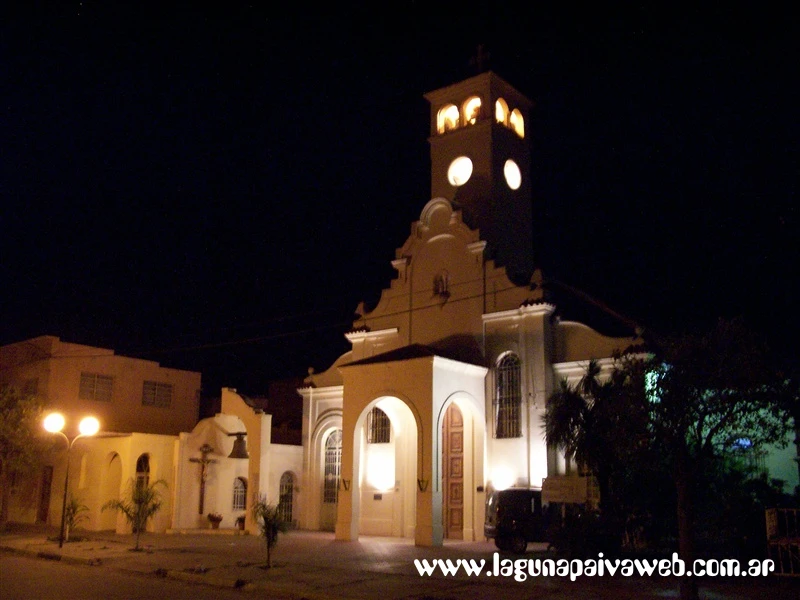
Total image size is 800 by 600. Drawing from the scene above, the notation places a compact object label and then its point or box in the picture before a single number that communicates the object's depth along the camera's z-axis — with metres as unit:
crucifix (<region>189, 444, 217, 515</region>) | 31.59
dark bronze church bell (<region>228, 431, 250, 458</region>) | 30.66
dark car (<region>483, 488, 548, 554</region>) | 21.86
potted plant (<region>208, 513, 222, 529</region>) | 30.66
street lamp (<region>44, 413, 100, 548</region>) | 23.31
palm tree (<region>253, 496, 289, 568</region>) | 18.48
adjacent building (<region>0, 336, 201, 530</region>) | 31.41
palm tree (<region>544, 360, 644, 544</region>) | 20.22
